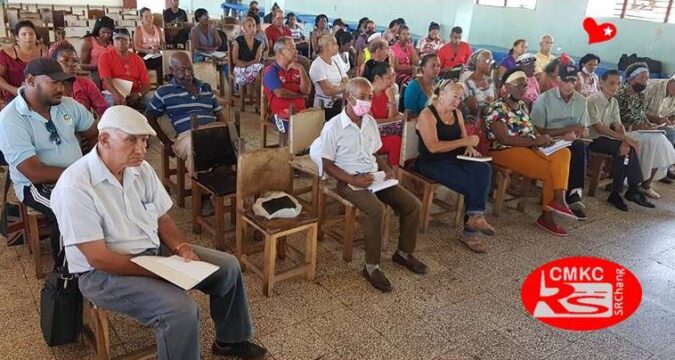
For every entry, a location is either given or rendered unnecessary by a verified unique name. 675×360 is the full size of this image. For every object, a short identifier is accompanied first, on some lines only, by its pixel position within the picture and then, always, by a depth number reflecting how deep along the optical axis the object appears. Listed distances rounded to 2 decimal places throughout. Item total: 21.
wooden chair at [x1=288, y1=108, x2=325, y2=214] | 3.23
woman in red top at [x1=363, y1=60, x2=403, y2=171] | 3.67
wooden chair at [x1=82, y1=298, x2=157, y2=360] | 1.95
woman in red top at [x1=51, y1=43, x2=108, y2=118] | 3.50
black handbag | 2.01
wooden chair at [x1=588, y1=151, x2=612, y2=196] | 4.54
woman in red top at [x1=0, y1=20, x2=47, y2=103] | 3.92
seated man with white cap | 1.79
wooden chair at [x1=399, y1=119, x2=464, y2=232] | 3.51
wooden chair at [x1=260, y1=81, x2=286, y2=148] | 4.49
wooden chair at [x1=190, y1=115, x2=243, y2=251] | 3.04
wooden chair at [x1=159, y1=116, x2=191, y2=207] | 3.62
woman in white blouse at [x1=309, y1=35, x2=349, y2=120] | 4.49
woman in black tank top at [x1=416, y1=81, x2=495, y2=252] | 3.41
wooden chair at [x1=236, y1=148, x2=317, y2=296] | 2.66
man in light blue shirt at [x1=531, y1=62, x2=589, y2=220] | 4.07
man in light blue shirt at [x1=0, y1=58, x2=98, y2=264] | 2.46
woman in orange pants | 3.80
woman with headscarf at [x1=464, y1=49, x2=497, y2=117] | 4.43
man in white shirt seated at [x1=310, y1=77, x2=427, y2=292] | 2.91
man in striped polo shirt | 3.46
